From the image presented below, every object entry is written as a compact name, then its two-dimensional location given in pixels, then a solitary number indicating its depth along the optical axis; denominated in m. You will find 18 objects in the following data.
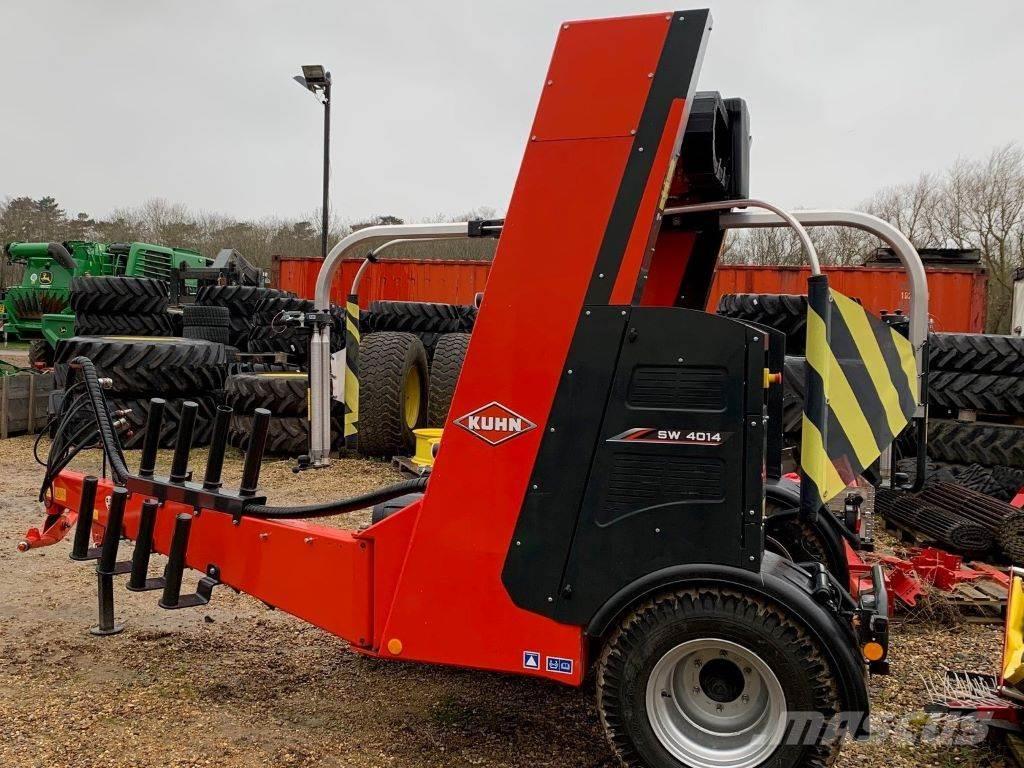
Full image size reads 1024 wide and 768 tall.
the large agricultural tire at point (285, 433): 8.26
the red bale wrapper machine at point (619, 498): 2.36
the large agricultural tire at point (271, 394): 8.27
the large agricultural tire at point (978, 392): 6.66
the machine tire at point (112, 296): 10.81
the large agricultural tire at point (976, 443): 6.46
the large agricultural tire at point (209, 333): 13.28
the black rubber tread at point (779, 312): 7.21
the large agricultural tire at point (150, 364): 8.18
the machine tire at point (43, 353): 15.76
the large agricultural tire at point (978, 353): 6.70
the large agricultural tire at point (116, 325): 10.95
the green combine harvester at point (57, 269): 17.92
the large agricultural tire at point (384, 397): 8.38
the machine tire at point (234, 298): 14.48
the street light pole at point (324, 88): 14.80
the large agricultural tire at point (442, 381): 8.82
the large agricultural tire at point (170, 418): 8.19
